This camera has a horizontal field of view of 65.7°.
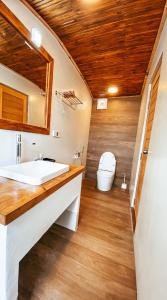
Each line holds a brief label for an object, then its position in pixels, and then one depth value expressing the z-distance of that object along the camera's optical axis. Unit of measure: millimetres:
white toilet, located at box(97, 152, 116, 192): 2688
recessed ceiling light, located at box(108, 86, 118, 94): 2732
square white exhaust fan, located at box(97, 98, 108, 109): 3119
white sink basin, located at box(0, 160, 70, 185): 836
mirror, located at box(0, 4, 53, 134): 1021
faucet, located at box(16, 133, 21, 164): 1163
